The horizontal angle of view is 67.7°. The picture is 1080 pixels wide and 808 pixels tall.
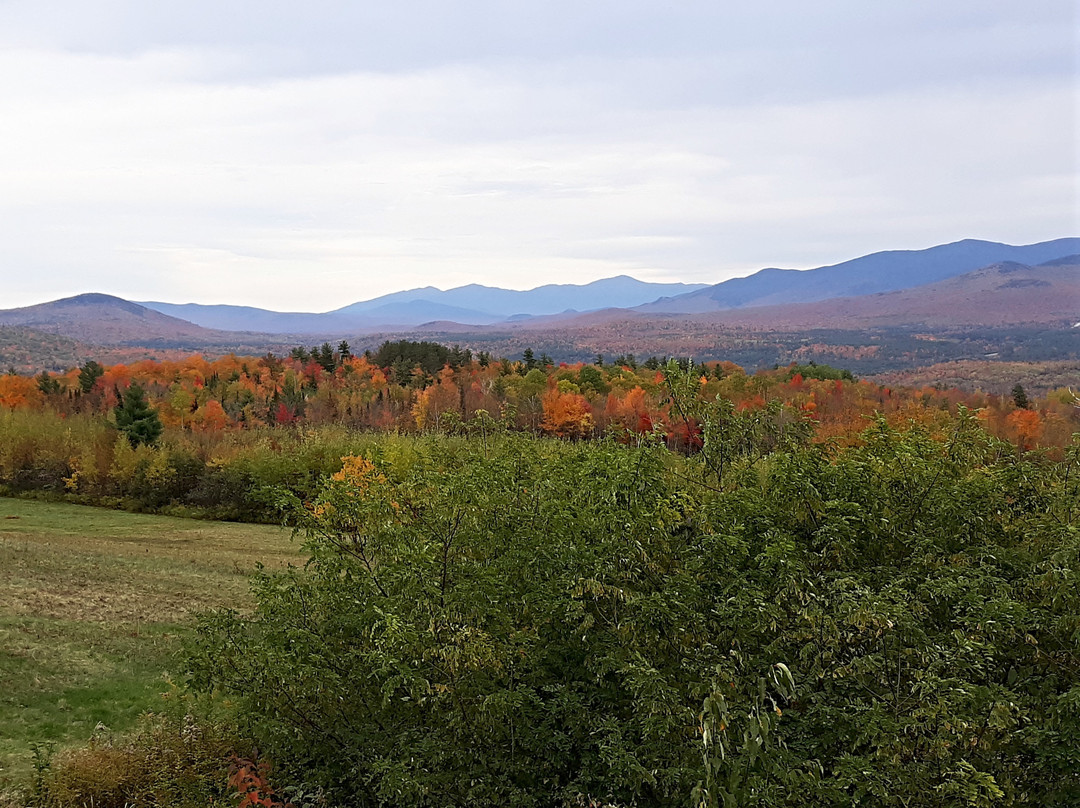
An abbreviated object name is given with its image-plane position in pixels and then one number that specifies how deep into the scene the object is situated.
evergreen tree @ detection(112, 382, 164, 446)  64.88
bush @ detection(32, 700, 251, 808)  13.30
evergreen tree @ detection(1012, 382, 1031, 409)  80.37
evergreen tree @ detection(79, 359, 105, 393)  95.81
